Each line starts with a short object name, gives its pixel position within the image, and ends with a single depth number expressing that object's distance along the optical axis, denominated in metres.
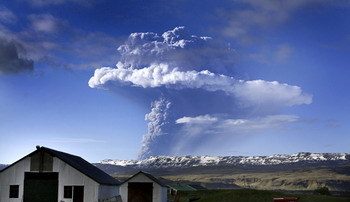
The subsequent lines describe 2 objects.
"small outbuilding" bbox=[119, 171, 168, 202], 61.34
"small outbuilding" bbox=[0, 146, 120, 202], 55.78
